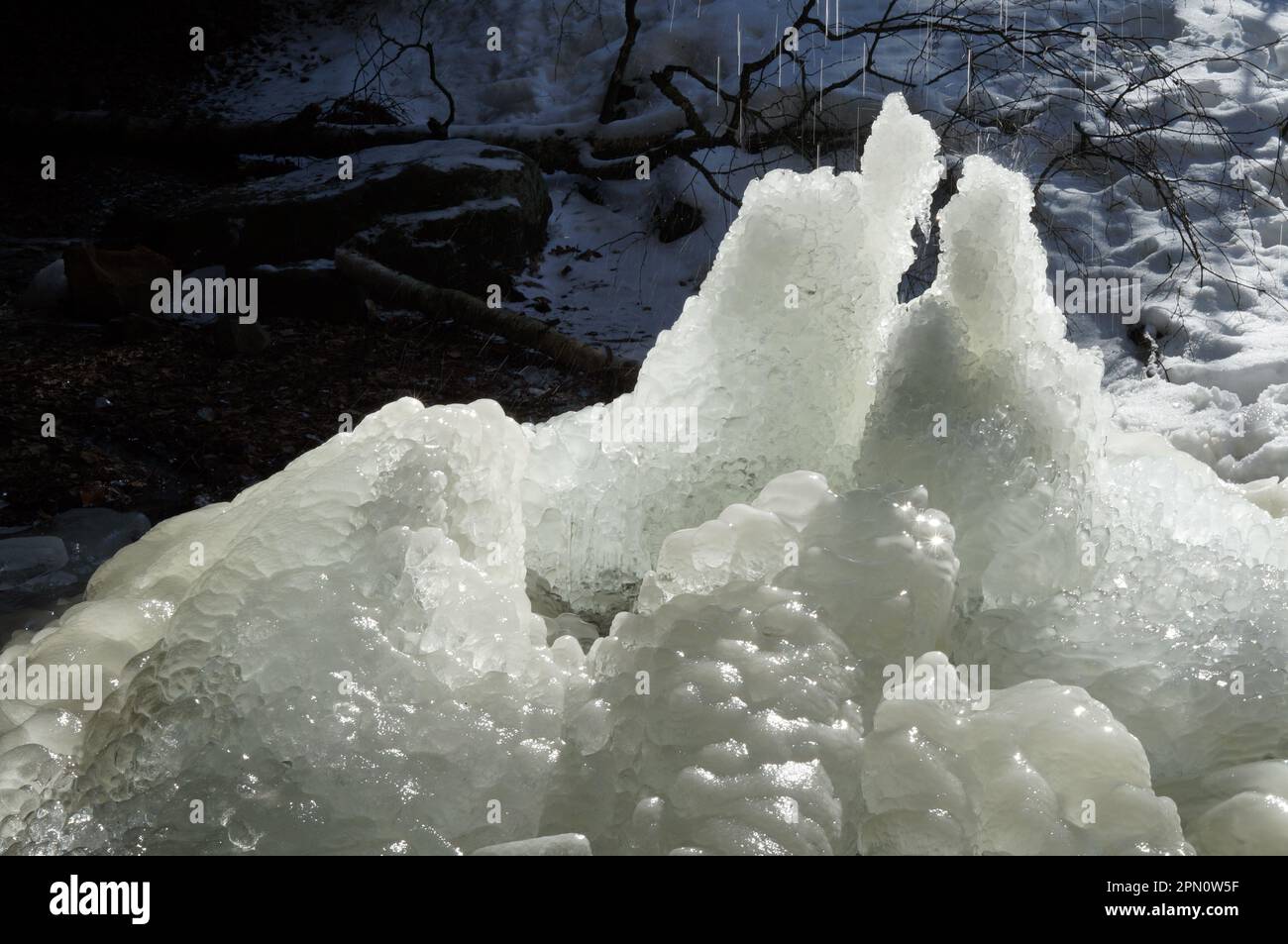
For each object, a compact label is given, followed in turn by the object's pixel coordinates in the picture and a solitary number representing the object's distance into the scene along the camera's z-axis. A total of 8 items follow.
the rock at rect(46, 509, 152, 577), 2.51
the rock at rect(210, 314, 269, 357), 3.82
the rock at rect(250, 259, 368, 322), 4.20
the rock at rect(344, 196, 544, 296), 4.33
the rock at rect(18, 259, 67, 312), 3.94
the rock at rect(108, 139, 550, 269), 4.29
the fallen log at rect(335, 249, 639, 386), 3.85
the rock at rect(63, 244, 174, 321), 3.85
